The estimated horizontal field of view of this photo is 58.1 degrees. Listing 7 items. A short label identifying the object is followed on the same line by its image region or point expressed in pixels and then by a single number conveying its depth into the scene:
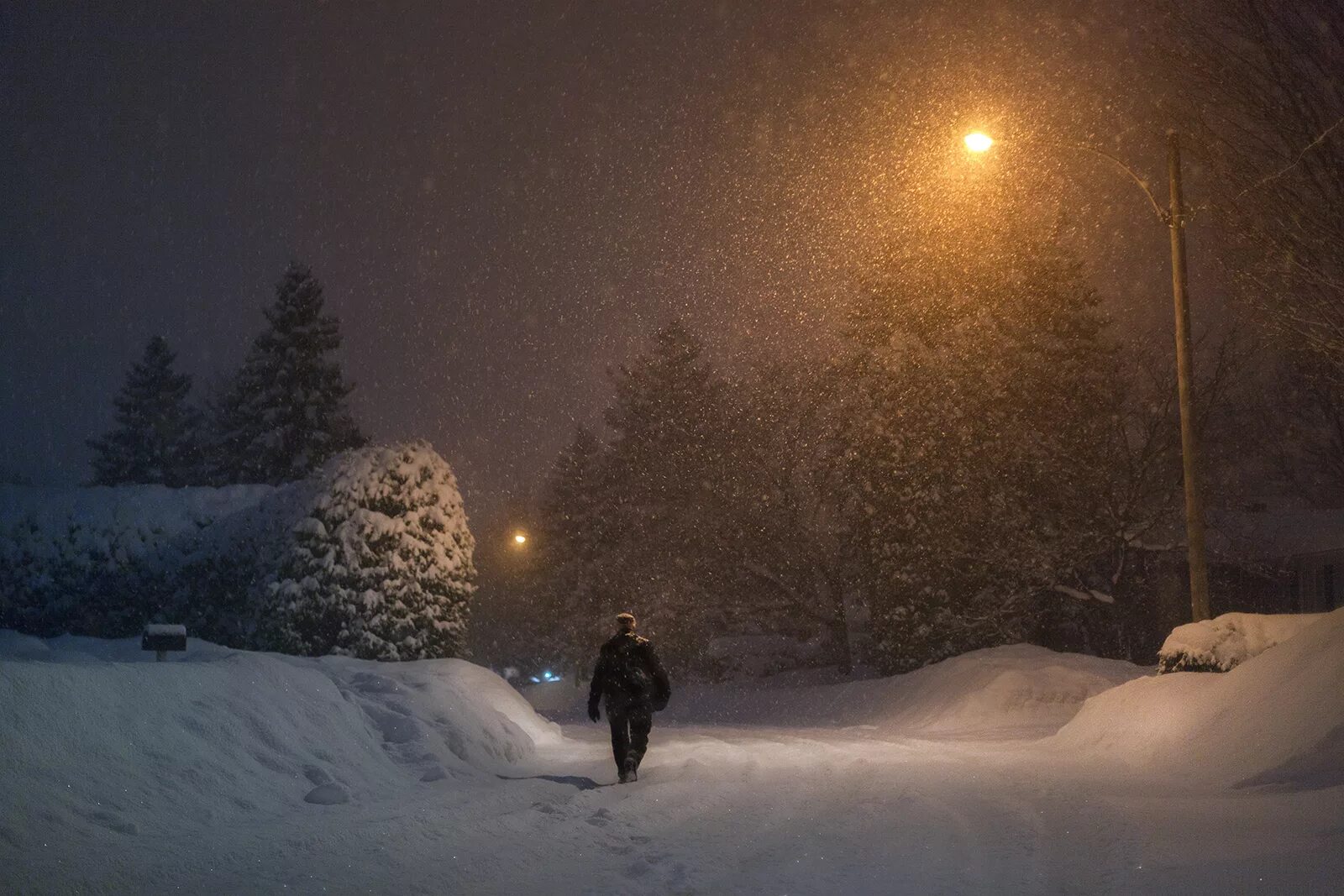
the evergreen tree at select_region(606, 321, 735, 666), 47.34
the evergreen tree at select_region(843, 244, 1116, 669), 28.98
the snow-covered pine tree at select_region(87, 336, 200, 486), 68.31
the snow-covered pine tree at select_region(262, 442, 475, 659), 23.89
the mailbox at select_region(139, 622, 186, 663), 13.48
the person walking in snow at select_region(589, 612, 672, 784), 12.41
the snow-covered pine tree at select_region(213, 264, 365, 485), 56.31
